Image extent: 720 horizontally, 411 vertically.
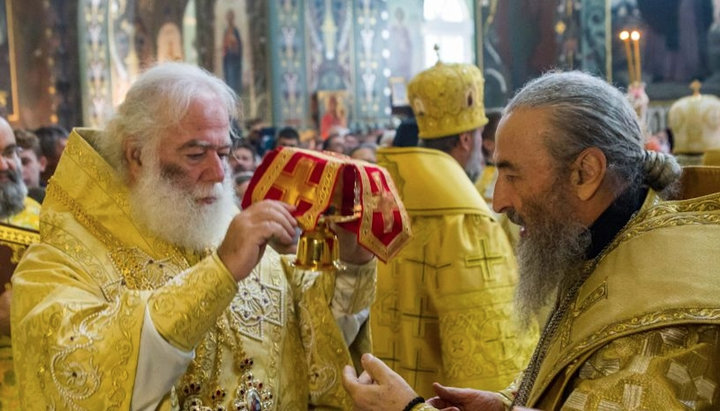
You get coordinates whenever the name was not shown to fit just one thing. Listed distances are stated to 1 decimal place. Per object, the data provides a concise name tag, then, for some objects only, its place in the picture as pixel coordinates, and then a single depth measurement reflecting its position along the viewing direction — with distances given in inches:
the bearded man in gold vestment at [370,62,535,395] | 152.8
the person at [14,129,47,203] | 213.0
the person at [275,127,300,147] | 395.9
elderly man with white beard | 92.6
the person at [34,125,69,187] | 277.3
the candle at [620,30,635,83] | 305.7
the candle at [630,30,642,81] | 322.1
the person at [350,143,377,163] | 292.2
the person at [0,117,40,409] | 139.4
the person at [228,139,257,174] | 302.5
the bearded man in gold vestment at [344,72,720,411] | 74.4
